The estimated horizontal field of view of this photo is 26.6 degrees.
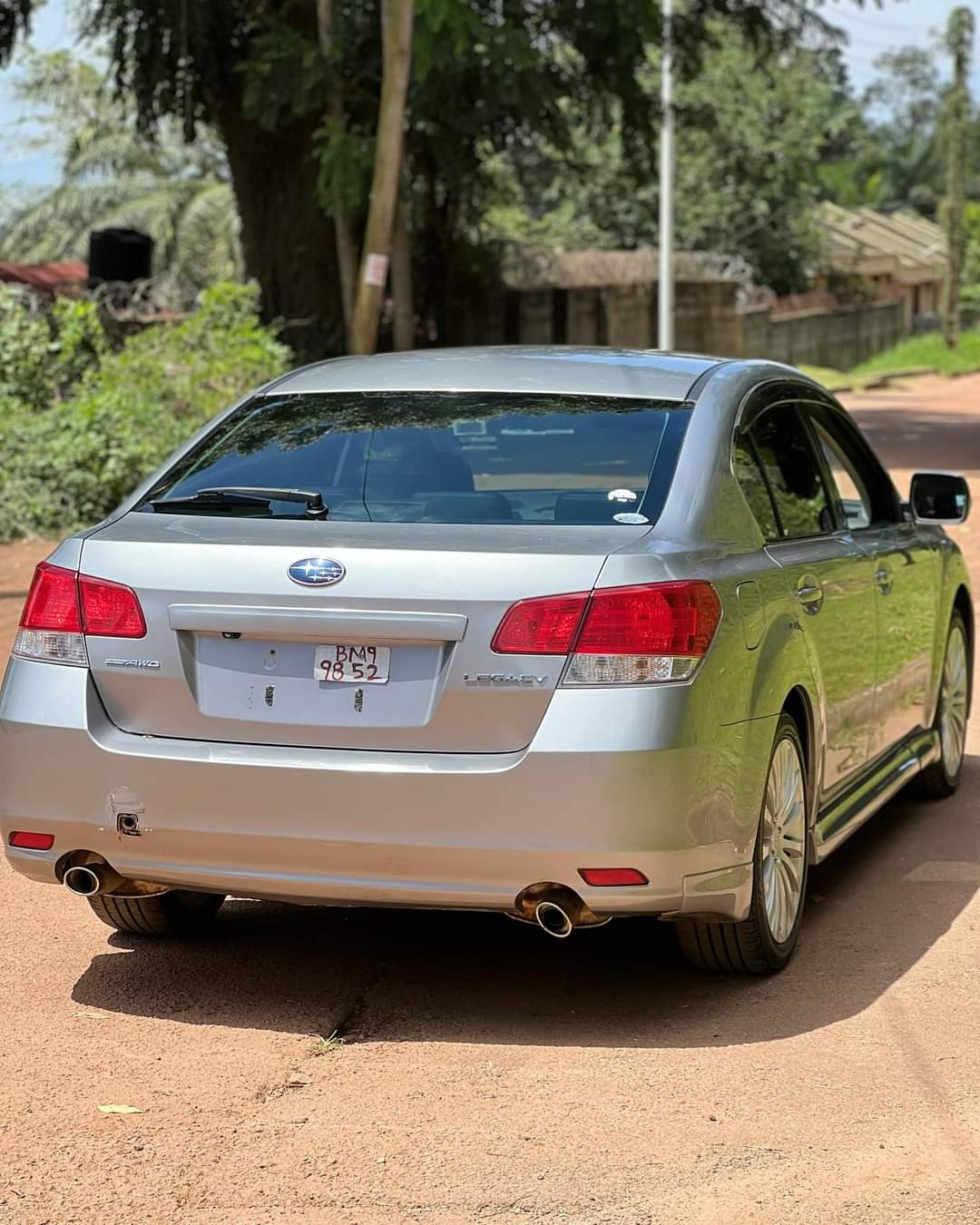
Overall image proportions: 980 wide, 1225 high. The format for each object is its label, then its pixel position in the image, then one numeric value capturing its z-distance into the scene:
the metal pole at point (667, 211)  27.28
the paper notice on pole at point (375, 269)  20.05
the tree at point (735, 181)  49.41
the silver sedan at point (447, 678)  4.64
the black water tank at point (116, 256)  25.77
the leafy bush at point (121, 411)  15.23
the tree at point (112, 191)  49.97
